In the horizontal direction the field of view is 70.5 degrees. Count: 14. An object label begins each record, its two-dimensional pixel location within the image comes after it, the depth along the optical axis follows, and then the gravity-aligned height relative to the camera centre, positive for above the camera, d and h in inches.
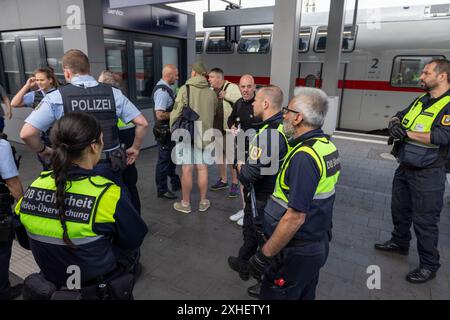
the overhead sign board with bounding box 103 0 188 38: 237.0 +44.2
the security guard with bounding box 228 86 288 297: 95.0 -25.4
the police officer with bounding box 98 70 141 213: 140.9 -31.6
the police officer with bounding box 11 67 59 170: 160.1 -6.6
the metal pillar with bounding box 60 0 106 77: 217.3 +29.6
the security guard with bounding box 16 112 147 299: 56.8 -24.5
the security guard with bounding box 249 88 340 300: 71.0 -29.8
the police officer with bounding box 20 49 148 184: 106.1 -12.0
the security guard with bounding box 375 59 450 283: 113.7 -26.4
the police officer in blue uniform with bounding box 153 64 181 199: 176.1 -28.6
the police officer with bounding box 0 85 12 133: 185.8 -18.7
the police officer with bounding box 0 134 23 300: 91.8 -36.4
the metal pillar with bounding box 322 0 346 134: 198.7 +14.5
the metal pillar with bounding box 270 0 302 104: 128.5 +13.6
